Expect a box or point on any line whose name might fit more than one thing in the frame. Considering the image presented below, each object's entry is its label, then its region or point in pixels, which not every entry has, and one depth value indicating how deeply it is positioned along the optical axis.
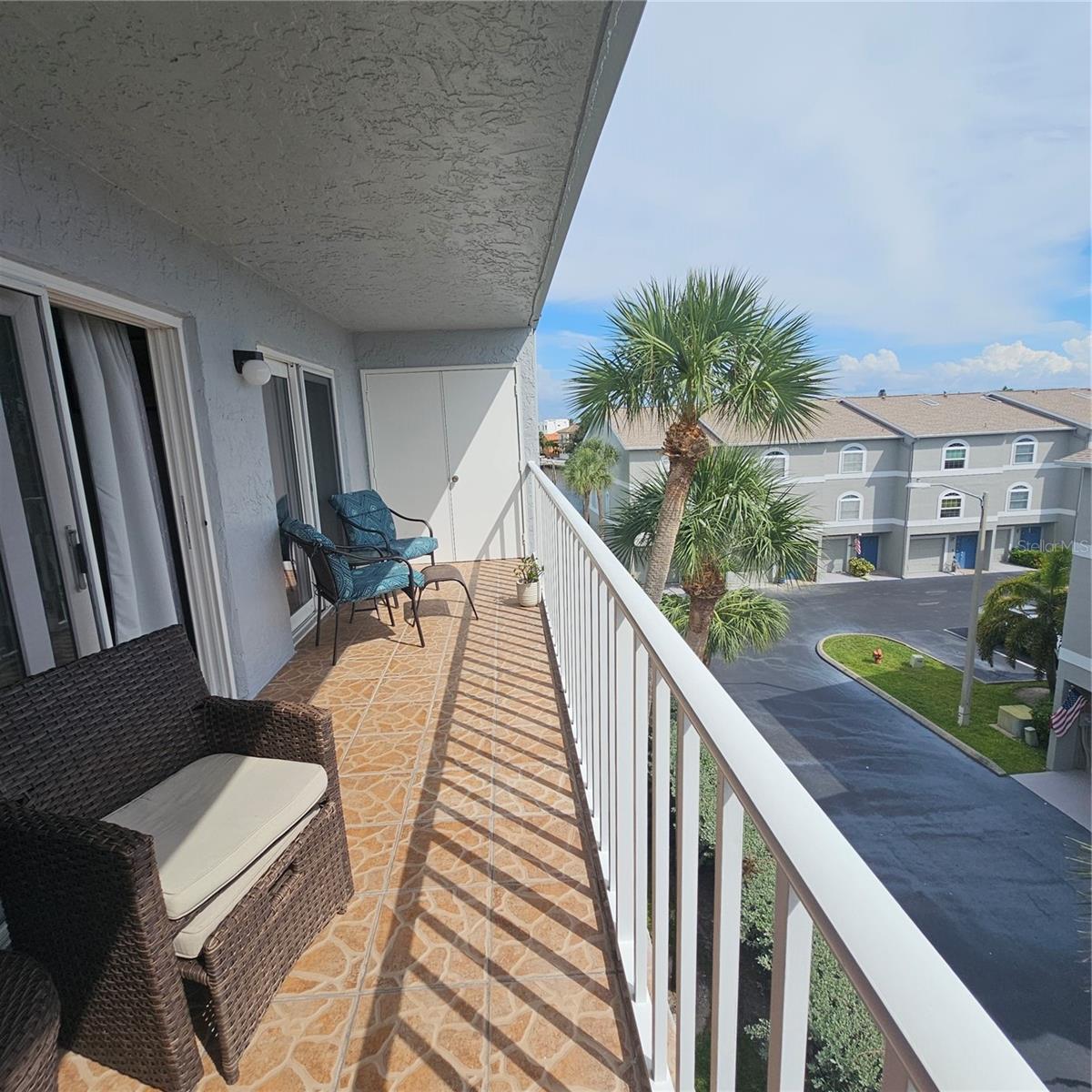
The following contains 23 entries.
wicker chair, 1.20
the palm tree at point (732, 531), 7.66
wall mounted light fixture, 3.37
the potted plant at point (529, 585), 4.78
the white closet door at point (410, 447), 6.33
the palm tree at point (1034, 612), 17.66
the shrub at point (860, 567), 29.80
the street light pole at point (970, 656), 16.98
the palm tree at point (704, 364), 6.59
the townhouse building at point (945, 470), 26.98
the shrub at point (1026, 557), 24.67
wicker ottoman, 0.97
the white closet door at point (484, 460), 6.39
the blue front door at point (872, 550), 30.31
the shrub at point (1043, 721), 16.97
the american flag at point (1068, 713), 15.55
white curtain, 2.51
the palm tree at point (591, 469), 18.51
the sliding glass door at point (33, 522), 1.89
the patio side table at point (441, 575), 4.37
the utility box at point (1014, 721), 17.75
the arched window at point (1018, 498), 27.53
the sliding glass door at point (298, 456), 4.21
